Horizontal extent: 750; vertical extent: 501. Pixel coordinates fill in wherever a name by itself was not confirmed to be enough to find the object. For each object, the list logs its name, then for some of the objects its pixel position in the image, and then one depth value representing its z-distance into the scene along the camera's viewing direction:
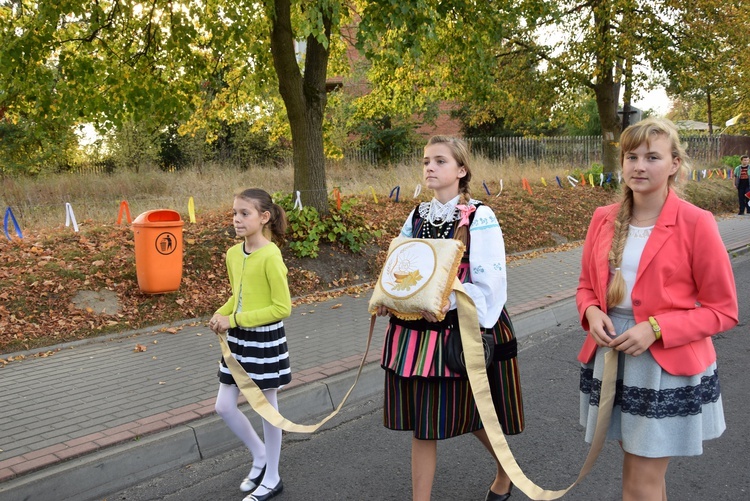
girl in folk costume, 3.08
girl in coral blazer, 2.48
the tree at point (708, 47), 17.80
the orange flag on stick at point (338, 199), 11.19
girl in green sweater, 3.66
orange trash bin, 7.87
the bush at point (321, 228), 10.20
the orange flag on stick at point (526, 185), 17.75
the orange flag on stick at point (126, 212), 10.24
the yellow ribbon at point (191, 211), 9.75
